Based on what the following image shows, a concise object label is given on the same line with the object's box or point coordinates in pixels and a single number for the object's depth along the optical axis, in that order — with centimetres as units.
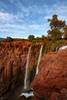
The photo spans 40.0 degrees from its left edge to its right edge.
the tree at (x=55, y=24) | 2210
